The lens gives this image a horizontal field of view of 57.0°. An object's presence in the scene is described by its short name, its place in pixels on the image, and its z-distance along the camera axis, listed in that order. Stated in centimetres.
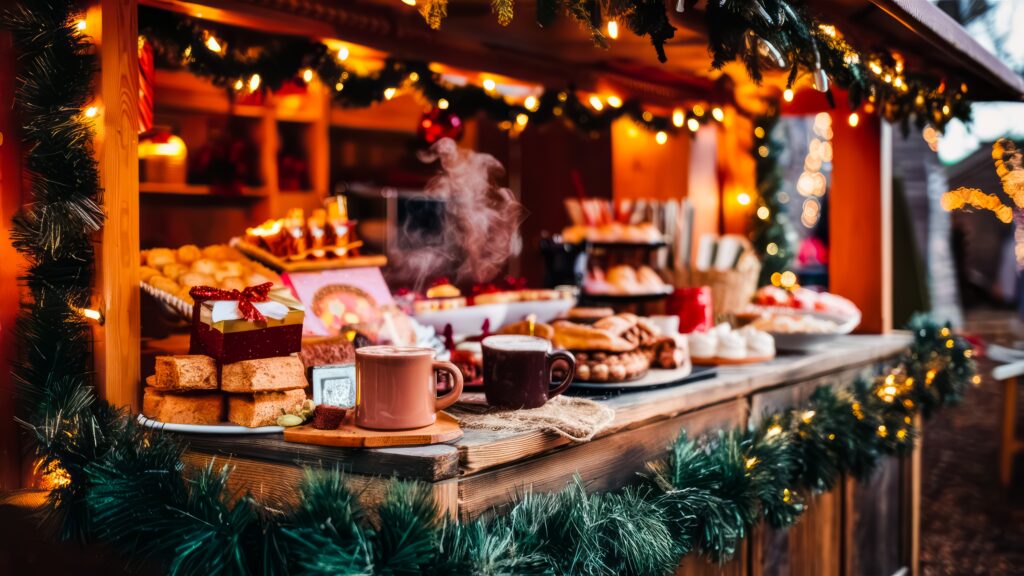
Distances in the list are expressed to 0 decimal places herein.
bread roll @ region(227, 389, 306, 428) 183
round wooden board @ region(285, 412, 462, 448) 166
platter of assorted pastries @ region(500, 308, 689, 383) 239
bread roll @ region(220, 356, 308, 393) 182
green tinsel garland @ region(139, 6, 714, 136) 282
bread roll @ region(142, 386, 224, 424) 186
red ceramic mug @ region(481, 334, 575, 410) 196
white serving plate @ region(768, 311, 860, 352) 329
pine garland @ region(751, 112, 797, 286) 439
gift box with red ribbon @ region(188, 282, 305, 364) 182
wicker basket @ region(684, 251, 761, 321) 367
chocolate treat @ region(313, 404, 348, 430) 175
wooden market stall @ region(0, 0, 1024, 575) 188
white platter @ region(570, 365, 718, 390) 234
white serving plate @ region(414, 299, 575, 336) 275
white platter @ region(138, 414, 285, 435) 182
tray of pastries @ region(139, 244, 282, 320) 215
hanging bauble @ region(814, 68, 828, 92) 217
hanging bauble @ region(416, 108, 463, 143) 425
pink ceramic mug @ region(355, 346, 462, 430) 169
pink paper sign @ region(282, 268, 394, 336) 241
